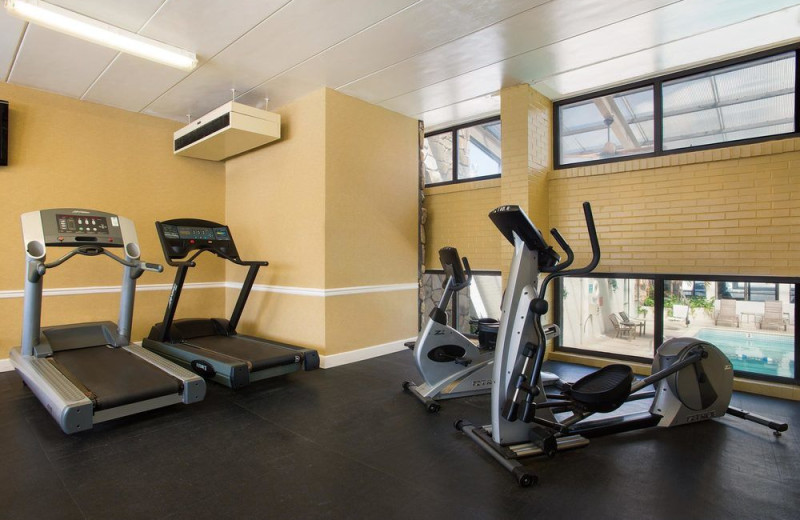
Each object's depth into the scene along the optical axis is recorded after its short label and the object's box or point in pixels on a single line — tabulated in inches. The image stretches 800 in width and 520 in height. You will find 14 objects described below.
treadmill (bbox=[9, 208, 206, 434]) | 113.7
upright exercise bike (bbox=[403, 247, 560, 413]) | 139.3
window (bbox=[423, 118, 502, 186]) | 219.9
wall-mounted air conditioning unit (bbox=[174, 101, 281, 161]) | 177.8
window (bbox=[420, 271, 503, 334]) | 222.7
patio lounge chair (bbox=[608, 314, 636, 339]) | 178.4
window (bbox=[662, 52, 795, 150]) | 146.6
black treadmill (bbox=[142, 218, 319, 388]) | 148.7
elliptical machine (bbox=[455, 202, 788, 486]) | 99.6
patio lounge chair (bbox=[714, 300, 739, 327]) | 155.1
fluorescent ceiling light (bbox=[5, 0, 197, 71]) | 118.0
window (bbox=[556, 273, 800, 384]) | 147.9
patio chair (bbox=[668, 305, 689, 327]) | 164.6
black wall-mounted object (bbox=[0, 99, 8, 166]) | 168.2
